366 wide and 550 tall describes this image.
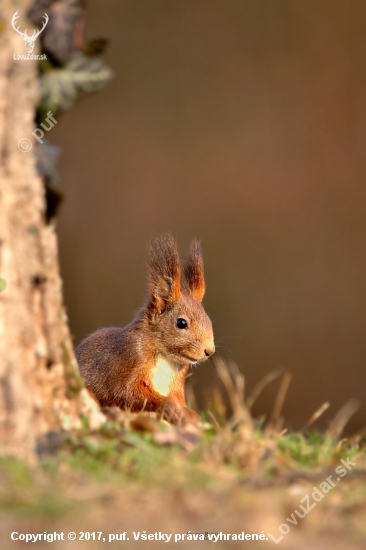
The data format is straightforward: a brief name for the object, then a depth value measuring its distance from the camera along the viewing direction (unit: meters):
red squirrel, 7.37
